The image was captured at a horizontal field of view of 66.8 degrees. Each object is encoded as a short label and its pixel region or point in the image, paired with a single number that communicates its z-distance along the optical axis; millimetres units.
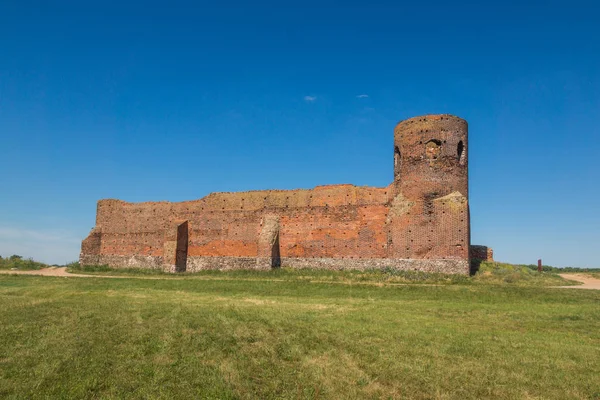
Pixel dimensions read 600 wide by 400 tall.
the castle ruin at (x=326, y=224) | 24469
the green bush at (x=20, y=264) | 33241
